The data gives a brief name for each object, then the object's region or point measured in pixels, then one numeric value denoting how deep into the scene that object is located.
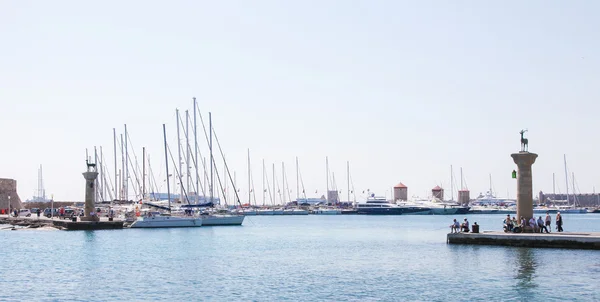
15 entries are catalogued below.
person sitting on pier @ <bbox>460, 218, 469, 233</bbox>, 51.91
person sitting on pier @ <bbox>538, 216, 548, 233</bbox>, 49.53
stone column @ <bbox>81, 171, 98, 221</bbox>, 78.56
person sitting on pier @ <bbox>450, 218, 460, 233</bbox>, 53.04
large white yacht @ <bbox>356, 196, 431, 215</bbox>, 185.50
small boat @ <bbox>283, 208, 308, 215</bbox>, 180.00
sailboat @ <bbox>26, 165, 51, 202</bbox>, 168.10
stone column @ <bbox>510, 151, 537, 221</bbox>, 49.56
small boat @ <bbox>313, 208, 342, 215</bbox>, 189.52
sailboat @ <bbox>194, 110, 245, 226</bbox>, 86.64
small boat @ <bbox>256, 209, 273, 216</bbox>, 173.62
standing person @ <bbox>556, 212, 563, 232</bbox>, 50.28
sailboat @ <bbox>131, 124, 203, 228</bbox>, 81.69
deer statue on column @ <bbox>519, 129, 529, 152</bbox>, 49.57
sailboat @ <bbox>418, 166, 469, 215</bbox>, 190.12
